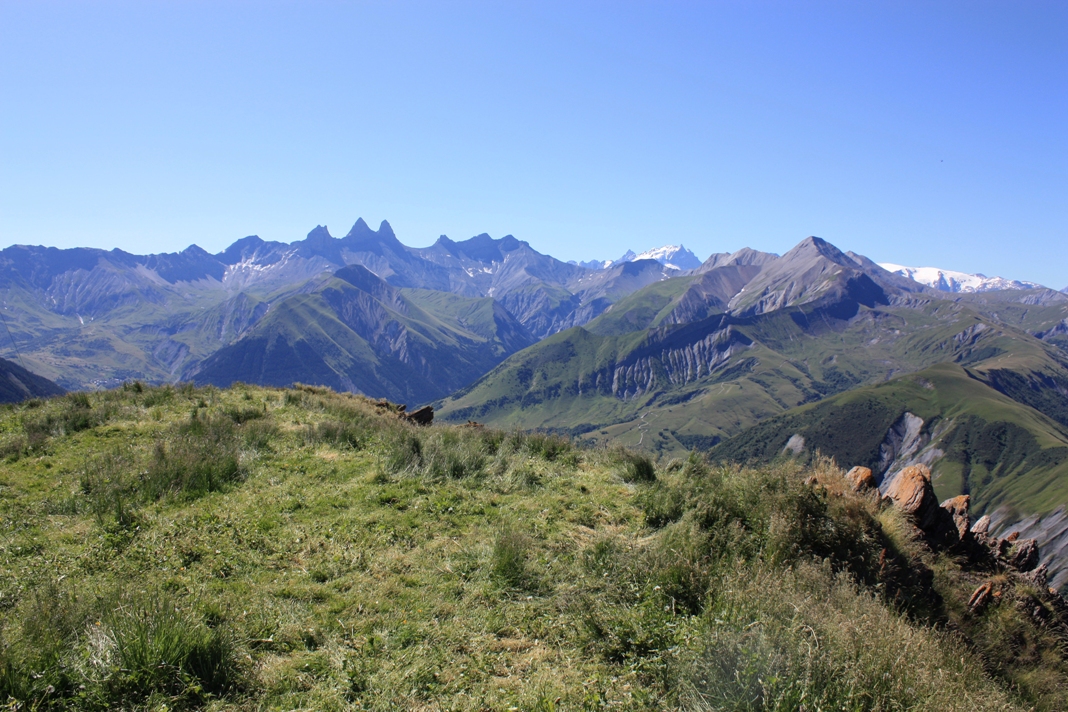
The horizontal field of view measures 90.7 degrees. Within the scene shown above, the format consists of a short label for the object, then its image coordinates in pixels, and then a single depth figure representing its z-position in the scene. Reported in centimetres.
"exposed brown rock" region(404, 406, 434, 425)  2022
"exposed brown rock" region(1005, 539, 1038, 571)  1130
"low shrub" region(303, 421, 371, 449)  1330
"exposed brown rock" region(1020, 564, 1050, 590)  1037
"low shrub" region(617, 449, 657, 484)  1178
